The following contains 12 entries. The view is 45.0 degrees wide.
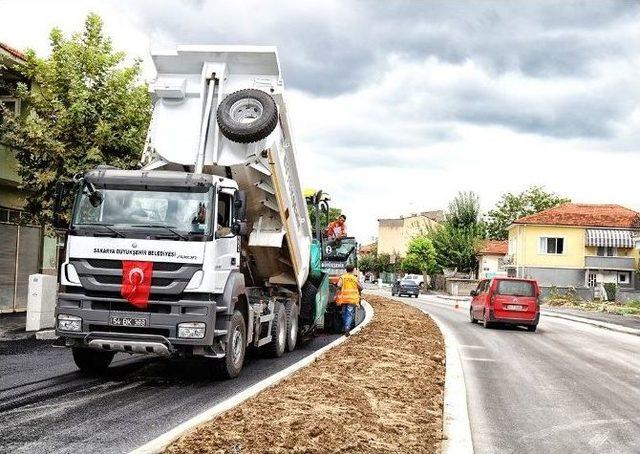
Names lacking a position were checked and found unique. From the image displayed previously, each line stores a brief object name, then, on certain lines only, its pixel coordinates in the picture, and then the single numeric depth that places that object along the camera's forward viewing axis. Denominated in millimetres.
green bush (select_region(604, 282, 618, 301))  56719
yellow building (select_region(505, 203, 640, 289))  65562
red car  23344
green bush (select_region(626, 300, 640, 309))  45031
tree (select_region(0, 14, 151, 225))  18875
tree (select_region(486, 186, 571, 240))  93188
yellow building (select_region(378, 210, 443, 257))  128250
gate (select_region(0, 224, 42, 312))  22094
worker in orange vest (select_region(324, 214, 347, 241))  16812
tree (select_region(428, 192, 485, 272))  77188
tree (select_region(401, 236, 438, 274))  89812
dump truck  9602
